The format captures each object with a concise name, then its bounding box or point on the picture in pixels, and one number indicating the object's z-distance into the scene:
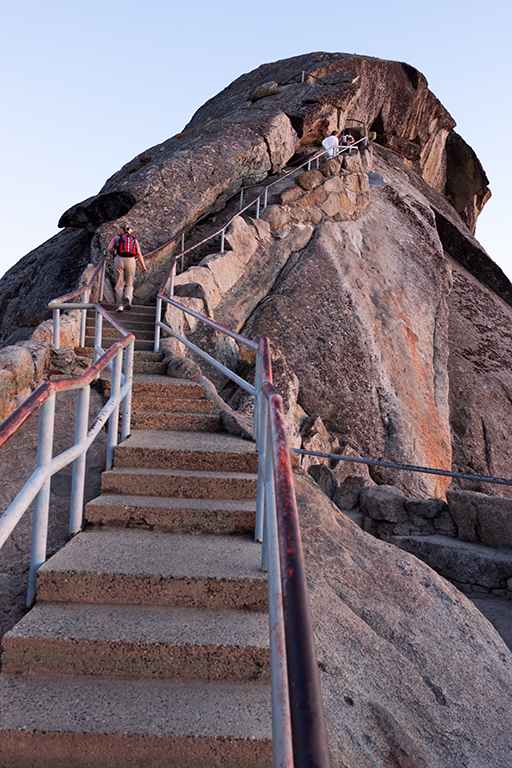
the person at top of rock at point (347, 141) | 18.17
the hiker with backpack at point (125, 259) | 9.10
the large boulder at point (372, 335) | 10.95
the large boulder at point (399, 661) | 2.49
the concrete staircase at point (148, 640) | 1.95
